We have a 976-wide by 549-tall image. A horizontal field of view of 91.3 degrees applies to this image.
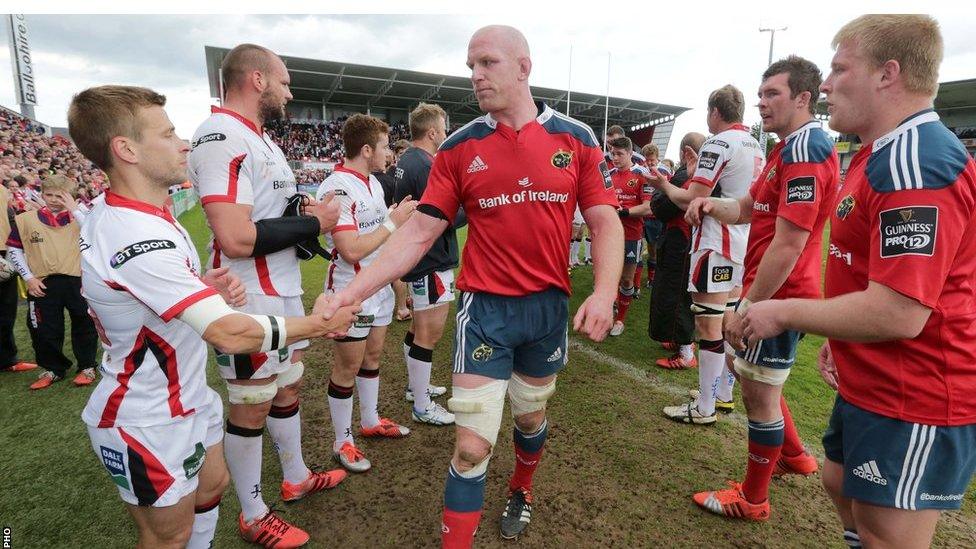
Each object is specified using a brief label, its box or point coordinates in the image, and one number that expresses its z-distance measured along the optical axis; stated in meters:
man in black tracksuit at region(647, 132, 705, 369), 5.35
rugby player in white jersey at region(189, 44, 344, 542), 2.54
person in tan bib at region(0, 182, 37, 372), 5.61
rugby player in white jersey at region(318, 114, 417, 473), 3.45
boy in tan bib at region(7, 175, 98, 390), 5.25
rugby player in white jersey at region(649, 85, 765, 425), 4.09
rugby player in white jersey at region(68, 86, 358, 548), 1.80
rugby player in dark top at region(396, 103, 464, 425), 4.27
